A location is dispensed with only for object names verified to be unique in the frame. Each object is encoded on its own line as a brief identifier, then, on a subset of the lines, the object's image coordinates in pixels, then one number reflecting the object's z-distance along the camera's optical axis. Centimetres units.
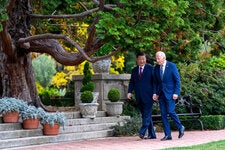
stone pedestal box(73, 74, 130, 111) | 1570
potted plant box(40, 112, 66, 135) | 1218
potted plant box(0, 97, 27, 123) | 1207
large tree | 1120
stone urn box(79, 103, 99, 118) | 1412
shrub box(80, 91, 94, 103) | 1422
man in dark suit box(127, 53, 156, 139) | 1252
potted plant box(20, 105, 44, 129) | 1210
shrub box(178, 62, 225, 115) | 1629
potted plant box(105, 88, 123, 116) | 1498
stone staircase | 1153
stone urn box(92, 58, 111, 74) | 1623
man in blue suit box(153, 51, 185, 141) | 1217
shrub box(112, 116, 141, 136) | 1370
